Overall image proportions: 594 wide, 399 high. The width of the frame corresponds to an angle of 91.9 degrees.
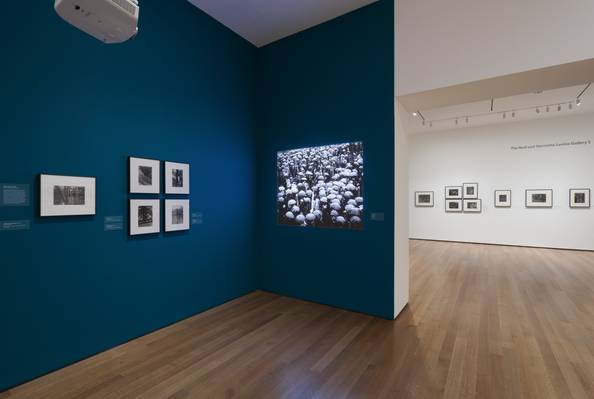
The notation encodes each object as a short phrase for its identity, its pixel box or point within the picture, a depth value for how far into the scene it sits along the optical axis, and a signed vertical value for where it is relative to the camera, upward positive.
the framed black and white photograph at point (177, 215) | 3.79 -0.17
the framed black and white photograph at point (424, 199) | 11.23 +0.15
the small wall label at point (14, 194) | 2.50 +0.07
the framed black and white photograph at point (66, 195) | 2.71 +0.07
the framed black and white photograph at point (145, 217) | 3.40 -0.17
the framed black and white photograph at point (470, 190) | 10.24 +0.46
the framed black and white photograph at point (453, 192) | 10.55 +0.40
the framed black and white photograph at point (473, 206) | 10.17 -0.11
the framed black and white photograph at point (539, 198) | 9.16 +0.15
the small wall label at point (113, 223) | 3.18 -0.23
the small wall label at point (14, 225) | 2.51 -0.20
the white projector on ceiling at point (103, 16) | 1.60 +1.10
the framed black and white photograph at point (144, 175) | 3.38 +0.33
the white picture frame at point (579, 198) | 8.73 +0.15
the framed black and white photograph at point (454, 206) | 10.54 -0.12
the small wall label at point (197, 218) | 4.18 -0.23
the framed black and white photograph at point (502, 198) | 9.70 +0.15
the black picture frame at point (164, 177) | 3.75 +0.33
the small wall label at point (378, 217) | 4.10 -0.20
